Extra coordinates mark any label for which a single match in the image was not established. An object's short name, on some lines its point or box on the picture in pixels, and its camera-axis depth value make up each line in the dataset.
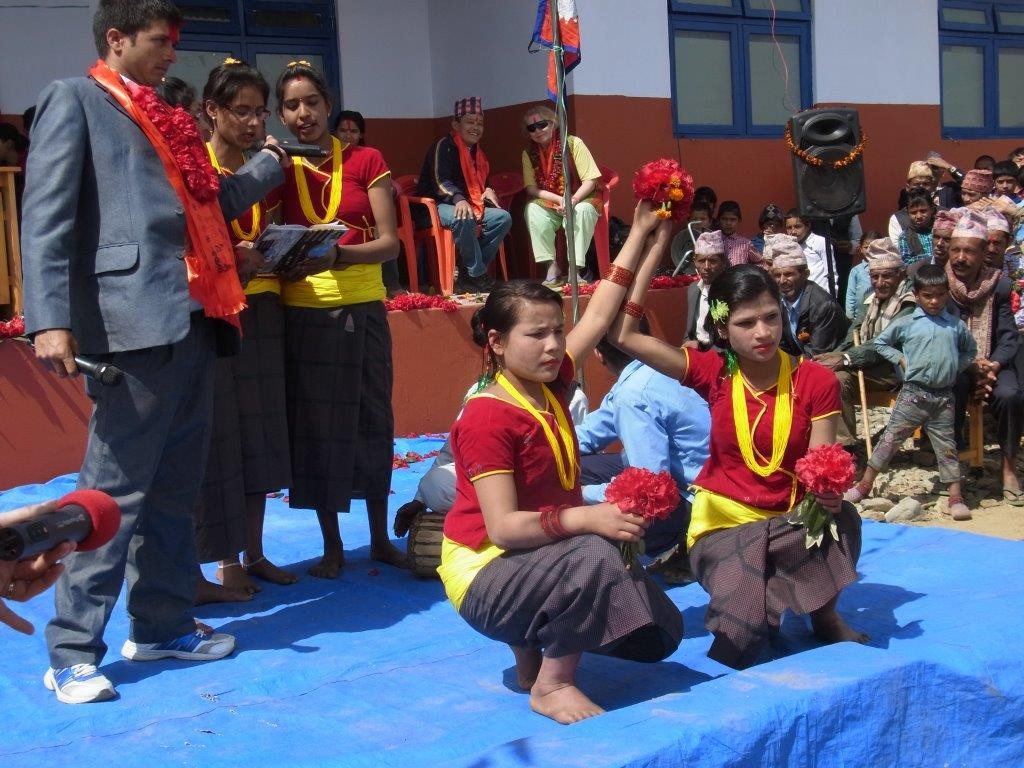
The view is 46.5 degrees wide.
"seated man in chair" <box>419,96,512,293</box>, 8.27
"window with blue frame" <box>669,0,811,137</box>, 10.17
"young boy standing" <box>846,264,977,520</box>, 6.04
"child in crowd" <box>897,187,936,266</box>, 9.46
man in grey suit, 3.11
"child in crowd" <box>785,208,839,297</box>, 9.34
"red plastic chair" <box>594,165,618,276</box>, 8.84
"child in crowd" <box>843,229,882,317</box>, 8.09
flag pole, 5.86
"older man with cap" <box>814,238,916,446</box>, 6.66
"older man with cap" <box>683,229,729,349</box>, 6.30
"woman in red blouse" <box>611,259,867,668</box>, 3.37
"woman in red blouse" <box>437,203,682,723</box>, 2.93
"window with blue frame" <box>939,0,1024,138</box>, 12.34
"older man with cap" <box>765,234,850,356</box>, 6.89
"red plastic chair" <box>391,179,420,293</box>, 8.41
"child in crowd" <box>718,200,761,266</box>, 8.59
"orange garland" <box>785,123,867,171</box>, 10.14
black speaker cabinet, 10.20
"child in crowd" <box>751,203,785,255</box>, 9.91
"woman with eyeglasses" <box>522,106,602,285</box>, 8.61
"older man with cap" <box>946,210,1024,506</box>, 6.24
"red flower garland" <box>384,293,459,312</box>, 7.25
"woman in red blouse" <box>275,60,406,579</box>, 4.18
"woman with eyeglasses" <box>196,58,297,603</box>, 3.96
